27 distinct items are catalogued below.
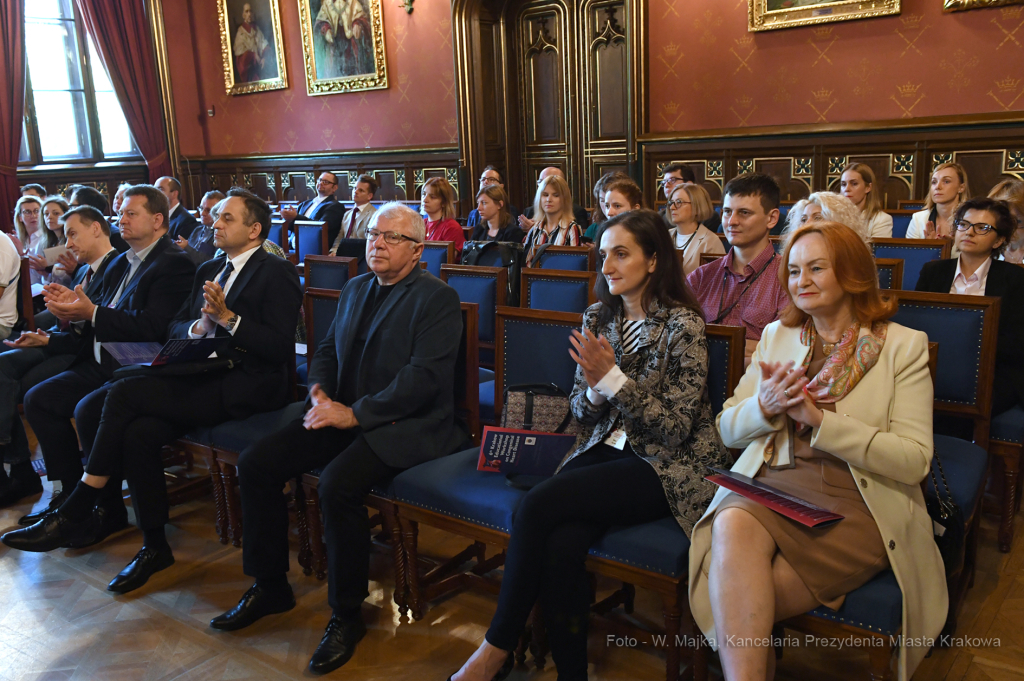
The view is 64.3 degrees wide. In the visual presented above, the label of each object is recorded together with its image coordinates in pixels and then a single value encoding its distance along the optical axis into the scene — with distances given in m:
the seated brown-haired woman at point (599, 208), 4.75
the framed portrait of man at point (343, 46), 9.63
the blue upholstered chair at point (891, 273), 3.19
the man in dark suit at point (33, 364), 3.78
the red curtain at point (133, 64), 10.51
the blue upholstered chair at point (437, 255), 4.55
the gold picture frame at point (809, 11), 6.46
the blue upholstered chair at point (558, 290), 3.32
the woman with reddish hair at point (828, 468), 1.82
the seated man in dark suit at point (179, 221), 6.51
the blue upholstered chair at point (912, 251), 3.87
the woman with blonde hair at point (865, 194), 4.88
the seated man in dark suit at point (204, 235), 5.66
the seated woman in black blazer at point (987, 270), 3.02
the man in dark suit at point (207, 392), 3.04
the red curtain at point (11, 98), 9.77
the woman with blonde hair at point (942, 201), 4.73
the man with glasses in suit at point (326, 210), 7.39
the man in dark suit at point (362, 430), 2.50
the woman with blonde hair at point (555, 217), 4.92
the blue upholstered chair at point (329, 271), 3.79
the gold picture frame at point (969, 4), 5.97
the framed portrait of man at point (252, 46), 10.52
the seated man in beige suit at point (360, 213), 6.92
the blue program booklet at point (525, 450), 2.31
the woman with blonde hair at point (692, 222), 4.11
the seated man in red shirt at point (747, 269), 2.82
